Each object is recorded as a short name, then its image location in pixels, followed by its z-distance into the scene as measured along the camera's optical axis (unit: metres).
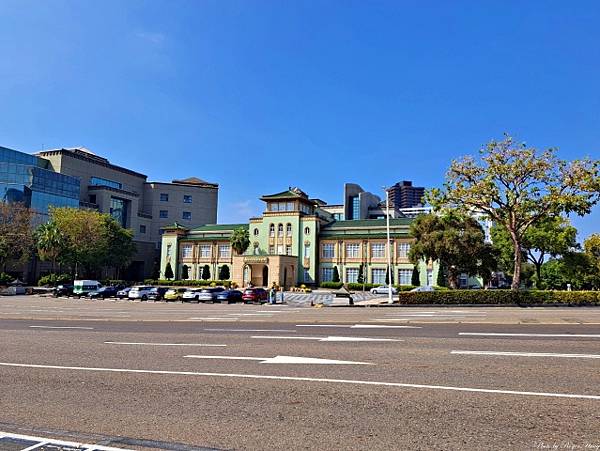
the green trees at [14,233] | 61.62
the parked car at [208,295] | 46.19
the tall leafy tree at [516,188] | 33.84
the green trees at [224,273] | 77.25
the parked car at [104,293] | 52.12
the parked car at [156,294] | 49.22
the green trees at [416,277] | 64.88
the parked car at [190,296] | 46.91
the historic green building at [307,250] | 68.50
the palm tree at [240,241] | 75.19
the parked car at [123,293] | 51.12
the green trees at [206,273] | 78.94
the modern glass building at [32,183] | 80.88
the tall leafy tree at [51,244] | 66.12
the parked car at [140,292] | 49.44
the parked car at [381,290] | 60.16
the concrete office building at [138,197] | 94.31
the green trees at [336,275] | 70.55
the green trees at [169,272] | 80.88
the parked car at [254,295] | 44.38
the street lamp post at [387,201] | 38.30
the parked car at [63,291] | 55.92
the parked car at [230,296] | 45.72
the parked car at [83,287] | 54.22
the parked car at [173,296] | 48.94
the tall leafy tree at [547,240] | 54.97
